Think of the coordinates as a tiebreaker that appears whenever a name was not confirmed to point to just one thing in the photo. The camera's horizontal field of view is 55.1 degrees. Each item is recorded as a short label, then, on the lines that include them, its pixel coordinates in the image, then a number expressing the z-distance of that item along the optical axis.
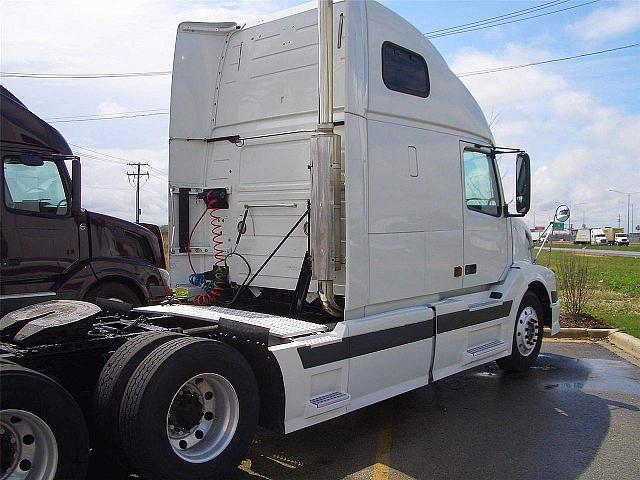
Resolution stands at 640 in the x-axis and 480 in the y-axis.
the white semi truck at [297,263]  3.92
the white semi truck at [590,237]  94.06
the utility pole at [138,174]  48.27
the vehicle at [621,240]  91.25
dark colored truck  7.26
